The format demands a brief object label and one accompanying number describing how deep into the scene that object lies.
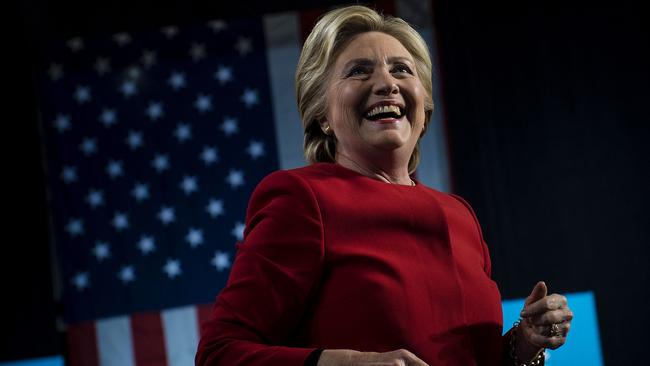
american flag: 7.83
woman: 3.71
